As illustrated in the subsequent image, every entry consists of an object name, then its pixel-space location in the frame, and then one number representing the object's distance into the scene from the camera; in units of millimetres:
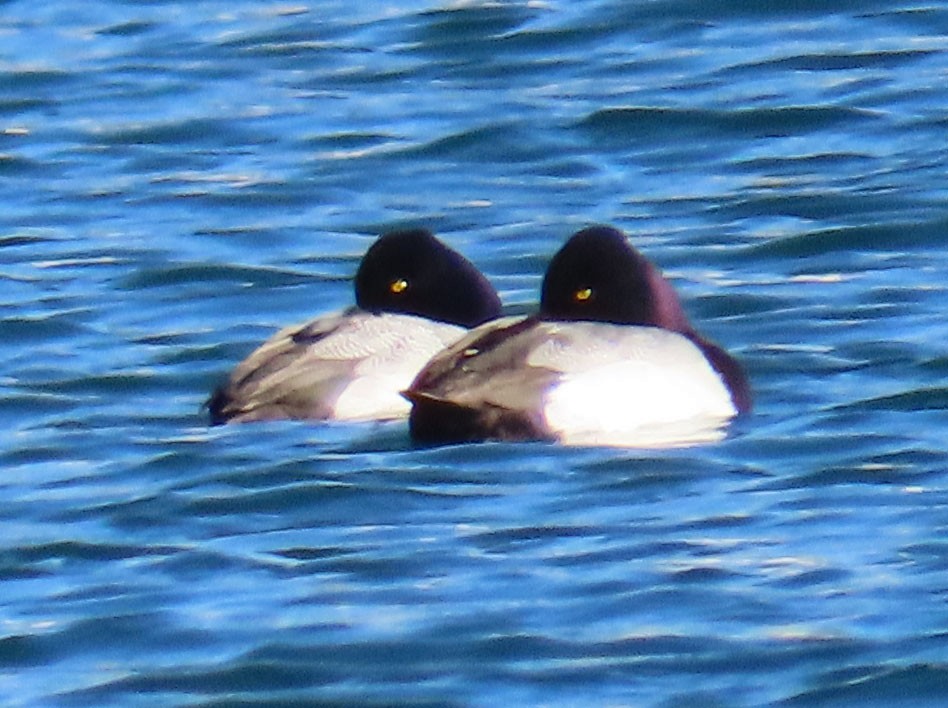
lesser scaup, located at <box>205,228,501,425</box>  19203
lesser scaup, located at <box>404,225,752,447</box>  18250
